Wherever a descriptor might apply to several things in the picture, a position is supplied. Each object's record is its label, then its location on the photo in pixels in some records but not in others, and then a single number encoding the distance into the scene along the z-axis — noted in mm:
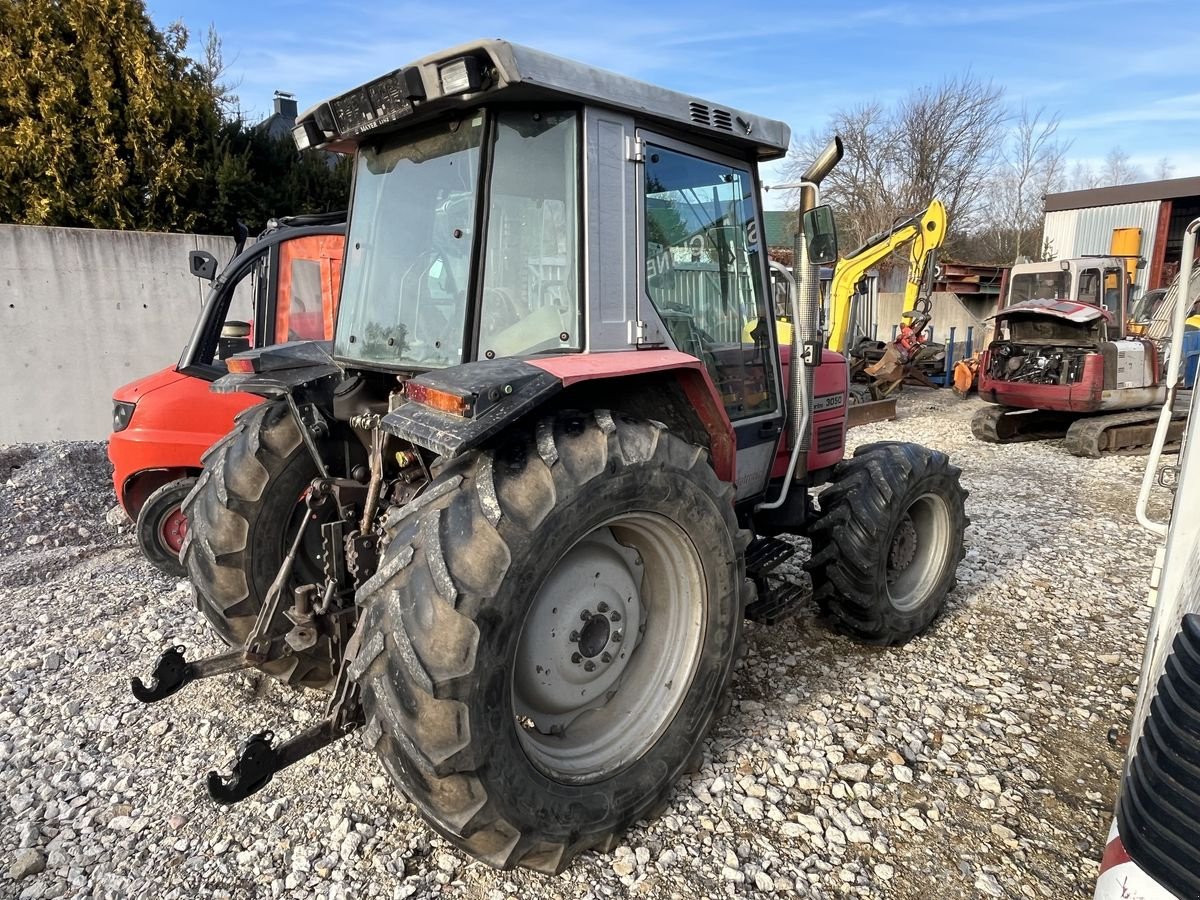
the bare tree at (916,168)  25906
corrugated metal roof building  18703
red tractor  1896
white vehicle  1304
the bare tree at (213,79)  10352
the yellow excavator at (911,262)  7574
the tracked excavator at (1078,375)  8484
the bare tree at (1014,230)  28703
